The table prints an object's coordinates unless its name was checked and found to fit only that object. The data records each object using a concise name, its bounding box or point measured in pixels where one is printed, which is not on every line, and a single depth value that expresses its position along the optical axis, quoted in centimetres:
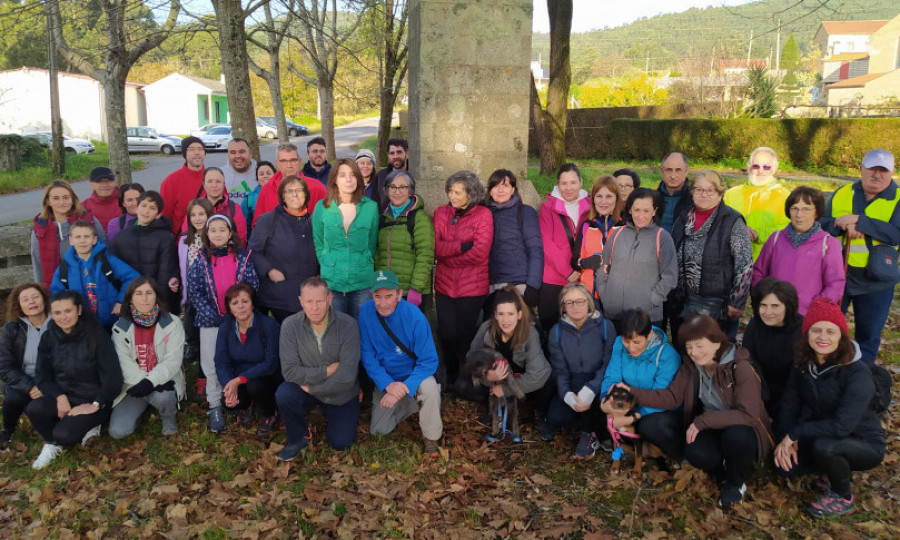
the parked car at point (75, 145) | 2950
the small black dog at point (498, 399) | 466
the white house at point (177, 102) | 4897
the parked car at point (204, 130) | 3655
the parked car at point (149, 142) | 3192
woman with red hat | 377
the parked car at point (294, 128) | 4300
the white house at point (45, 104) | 3878
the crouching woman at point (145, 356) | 486
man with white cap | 479
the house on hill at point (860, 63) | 4066
